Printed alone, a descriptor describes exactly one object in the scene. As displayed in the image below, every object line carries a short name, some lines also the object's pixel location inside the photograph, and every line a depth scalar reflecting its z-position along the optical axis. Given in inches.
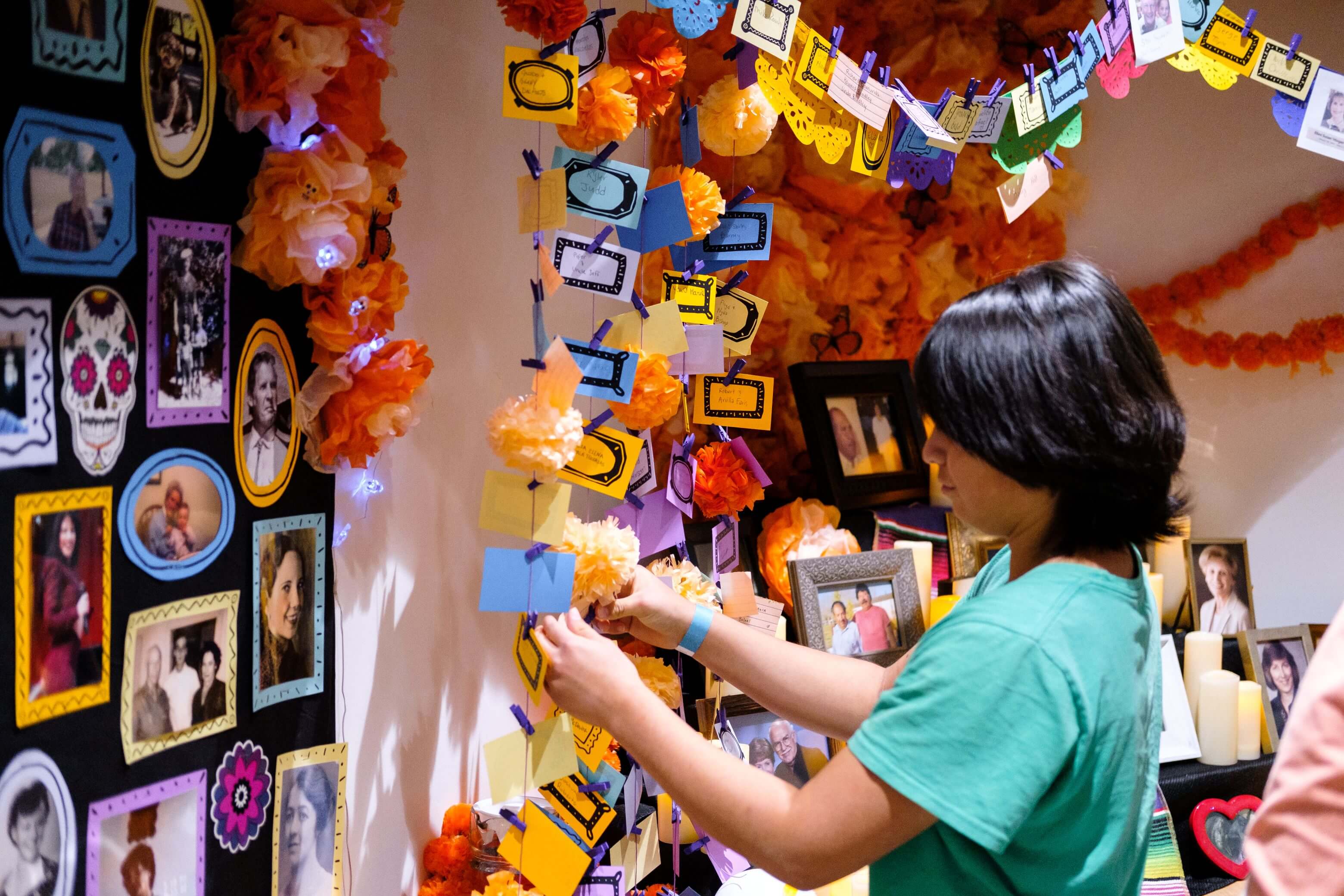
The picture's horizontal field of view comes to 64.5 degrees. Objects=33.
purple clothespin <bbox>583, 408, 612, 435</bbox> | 53.1
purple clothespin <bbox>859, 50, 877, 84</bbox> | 58.1
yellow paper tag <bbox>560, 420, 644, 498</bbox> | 52.1
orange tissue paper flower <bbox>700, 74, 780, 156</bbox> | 58.6
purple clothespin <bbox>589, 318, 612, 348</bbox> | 50.9
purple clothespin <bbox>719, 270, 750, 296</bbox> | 61.1
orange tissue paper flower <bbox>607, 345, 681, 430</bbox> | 53.9
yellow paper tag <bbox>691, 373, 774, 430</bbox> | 62.5
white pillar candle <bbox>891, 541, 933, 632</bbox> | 75.6
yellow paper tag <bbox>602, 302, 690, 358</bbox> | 52.4
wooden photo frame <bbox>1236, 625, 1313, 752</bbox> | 84.3
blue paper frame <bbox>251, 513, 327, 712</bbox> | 43.9
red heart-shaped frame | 76.2
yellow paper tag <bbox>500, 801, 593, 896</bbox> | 52.8
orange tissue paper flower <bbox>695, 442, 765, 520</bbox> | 63.4
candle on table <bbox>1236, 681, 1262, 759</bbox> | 81.4
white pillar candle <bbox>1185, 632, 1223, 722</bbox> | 81.9
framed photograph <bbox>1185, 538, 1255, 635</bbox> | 89.0
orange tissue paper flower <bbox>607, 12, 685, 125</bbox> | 52.6
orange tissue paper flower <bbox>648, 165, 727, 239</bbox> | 55.9
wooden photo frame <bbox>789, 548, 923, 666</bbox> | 68.8
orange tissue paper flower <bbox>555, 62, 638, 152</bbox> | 49.2
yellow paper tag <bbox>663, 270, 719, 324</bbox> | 58.0
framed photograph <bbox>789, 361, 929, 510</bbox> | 78.7
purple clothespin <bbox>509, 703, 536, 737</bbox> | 49.6
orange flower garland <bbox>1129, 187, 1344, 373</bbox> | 93.3
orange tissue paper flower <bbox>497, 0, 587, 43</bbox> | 46.1
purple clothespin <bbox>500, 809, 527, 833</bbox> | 53.3
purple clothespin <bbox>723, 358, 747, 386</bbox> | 62.1
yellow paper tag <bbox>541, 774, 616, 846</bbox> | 54.1
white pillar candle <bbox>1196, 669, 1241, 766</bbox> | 79.8
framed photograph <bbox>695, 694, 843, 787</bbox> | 67.2
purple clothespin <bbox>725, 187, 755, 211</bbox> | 58.1
